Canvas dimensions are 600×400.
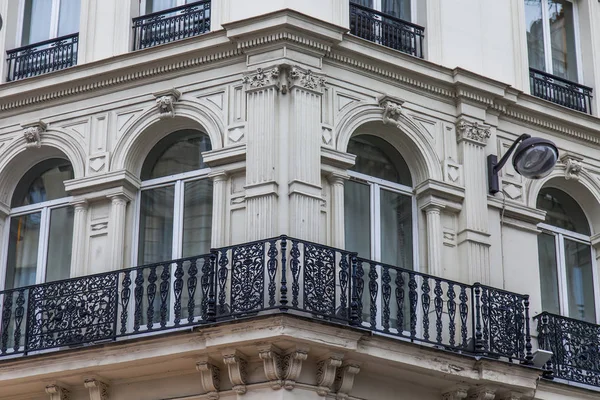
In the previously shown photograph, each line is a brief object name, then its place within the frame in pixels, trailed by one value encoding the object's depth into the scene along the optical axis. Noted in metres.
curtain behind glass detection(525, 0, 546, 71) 18.84
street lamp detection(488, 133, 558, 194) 16.09
